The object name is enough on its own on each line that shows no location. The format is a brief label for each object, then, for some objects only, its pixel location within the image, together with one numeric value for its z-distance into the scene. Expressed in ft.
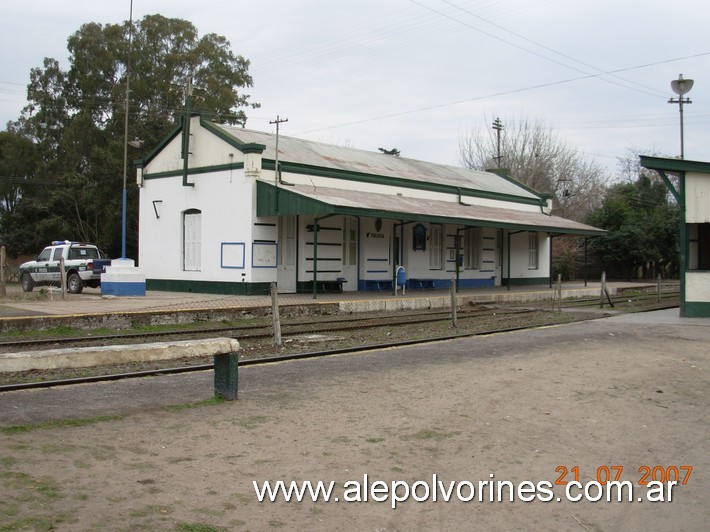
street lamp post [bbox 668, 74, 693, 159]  88.53
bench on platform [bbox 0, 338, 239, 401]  21.39
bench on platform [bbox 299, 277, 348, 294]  83.92
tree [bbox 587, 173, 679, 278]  139.85
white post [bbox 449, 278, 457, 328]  53.21
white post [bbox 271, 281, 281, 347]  40.09
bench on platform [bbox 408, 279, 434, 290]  97.30
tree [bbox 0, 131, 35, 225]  169.68
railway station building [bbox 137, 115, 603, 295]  78.69
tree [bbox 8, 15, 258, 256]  143.02
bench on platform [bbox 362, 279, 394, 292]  90.37
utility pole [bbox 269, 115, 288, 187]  78.38
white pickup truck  85.97
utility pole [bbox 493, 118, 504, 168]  182.39
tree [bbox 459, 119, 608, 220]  192.44
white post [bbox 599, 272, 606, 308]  75.10
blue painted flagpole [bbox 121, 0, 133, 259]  97.93
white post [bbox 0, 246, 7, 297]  67.62
